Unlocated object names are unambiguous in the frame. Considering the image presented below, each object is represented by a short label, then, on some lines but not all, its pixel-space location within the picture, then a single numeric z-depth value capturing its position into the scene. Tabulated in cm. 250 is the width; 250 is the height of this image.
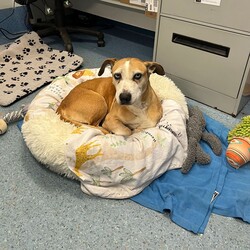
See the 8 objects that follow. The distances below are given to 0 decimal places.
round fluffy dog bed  122
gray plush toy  136
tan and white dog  131
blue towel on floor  116
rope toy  160
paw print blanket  198
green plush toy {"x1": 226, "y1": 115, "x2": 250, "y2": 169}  135
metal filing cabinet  155
